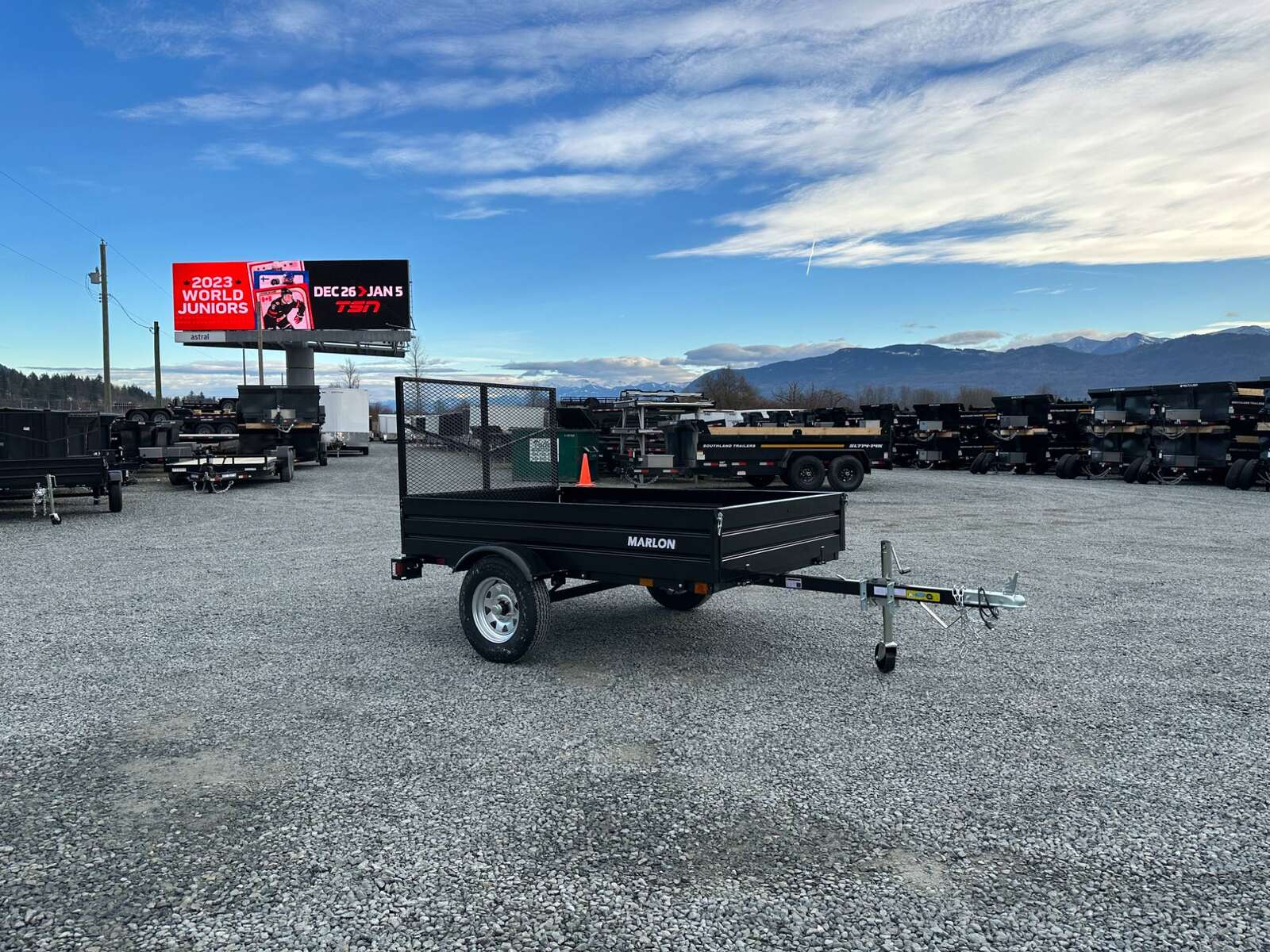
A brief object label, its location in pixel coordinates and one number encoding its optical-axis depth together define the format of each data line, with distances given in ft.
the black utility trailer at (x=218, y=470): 66.03
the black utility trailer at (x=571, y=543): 17.21
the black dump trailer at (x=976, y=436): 94.79
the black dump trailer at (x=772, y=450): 65.51
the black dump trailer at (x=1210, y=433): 69.00
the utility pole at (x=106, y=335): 122.31
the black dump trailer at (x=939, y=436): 96.99
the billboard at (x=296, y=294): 168.45
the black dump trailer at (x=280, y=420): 84.12
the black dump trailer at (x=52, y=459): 46.91
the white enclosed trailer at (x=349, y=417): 131.85
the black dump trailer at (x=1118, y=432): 78.89
